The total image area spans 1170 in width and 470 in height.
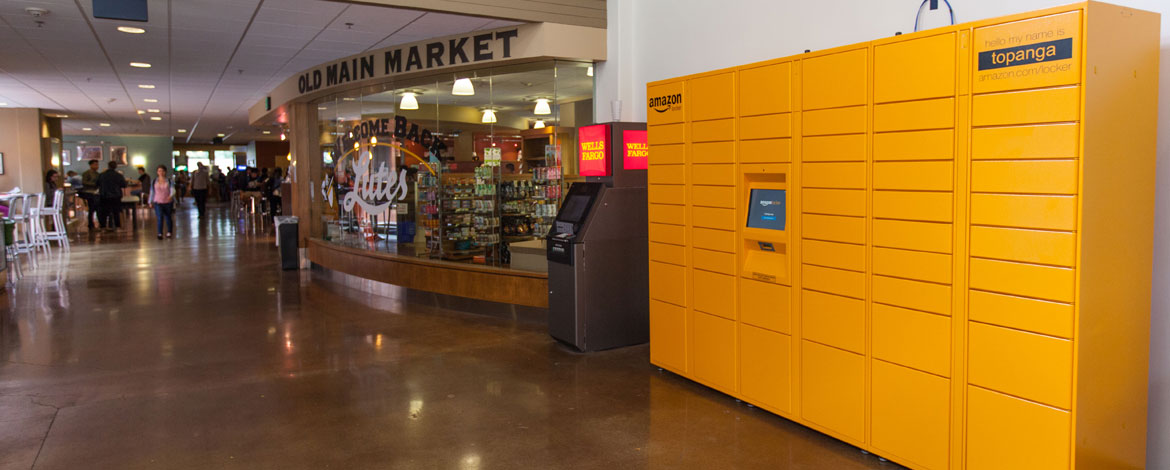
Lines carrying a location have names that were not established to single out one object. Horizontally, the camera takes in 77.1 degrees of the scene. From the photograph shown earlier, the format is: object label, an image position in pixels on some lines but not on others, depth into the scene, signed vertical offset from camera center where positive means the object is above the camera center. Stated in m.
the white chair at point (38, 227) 12.09 -0.45
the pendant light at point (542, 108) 7.02 +0.83
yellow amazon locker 2.74 -0.20
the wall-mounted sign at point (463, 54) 6.50 +1.40
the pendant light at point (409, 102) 7.99 +1.03
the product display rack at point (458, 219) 7.58 -0.24
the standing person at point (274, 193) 18.47 +0.12
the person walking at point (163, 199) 14.59 +0.00
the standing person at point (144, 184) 23.38 +0.48
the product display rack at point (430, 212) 7.83 -0.17
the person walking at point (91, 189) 17.22 +0.26
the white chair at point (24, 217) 10.90 -0.25
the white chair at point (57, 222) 12.68 -0.39
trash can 10.07 -0.64
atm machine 5.49 -0.42
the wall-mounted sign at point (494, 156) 7.29 +0.39
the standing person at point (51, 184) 16.00 +0.36
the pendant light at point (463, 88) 7.41 +1.09
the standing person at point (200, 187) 21.22 +0.34
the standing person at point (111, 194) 16.11 +0.12
